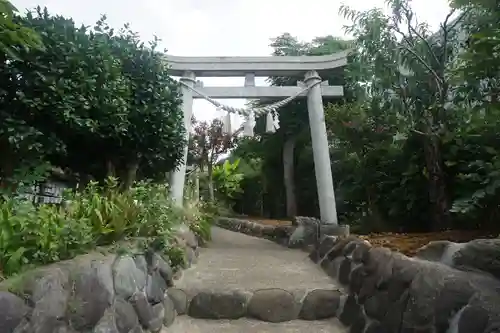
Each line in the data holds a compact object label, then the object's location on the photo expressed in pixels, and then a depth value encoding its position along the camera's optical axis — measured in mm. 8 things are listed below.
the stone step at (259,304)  3355
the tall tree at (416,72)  4738
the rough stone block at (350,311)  3148
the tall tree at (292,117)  9838
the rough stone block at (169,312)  3178
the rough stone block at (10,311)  1585
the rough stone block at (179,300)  3424
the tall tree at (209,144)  12641
